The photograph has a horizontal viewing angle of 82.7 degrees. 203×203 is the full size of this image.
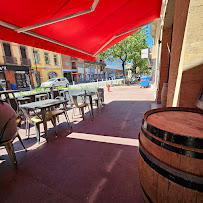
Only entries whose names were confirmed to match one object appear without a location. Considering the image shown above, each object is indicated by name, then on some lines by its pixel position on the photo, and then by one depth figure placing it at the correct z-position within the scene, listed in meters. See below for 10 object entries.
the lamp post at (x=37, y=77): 21.58
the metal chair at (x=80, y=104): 4.32
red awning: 2.24
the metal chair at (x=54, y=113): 3.42
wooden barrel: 0.73
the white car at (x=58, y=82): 17.64
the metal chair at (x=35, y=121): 3.03
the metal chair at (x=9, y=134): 1.94
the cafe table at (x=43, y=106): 2.95
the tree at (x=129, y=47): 15.33
